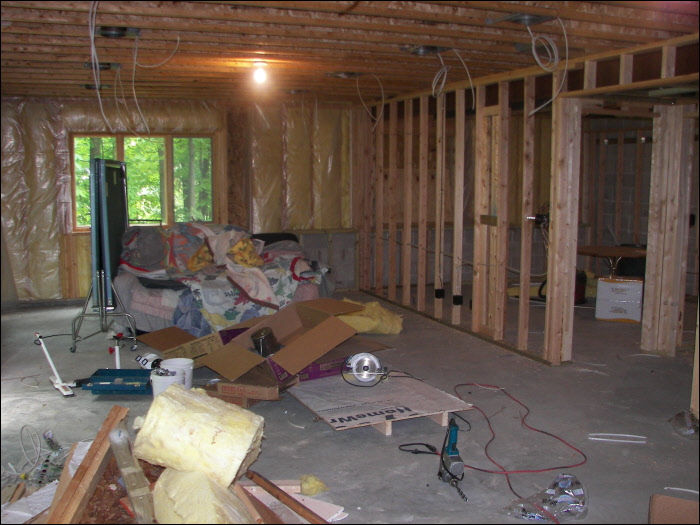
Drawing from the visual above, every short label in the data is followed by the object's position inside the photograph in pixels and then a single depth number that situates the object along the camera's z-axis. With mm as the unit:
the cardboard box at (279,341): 4391
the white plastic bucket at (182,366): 4365
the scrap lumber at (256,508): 2789
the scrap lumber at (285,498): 2840
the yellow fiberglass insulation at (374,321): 6219
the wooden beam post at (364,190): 8492
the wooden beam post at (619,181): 9117
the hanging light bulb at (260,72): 5604
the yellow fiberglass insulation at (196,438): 2732
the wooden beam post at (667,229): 5480
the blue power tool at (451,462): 3254
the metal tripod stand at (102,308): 5629
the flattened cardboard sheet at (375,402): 3848
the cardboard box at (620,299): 6832
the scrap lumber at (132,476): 2744
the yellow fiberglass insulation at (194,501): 2465
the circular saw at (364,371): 4457
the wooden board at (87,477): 2689
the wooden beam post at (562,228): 5125
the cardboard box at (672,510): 2471
